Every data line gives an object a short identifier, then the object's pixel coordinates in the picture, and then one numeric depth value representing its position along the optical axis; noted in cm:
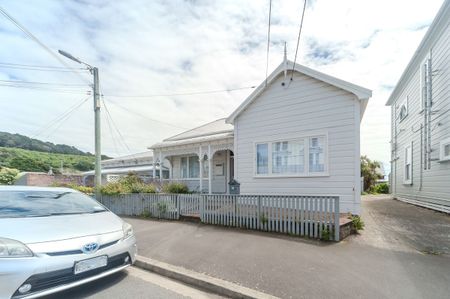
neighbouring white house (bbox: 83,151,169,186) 2410
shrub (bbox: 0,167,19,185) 2090
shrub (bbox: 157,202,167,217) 960
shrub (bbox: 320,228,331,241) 634
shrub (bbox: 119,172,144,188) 1248
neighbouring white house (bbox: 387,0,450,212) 991
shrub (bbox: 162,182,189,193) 1242
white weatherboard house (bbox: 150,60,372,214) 867
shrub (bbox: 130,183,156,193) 1132
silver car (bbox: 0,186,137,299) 320
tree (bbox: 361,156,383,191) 3001
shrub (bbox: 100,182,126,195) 1158
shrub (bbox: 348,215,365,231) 722
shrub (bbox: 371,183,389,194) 2905
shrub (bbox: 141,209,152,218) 1008
